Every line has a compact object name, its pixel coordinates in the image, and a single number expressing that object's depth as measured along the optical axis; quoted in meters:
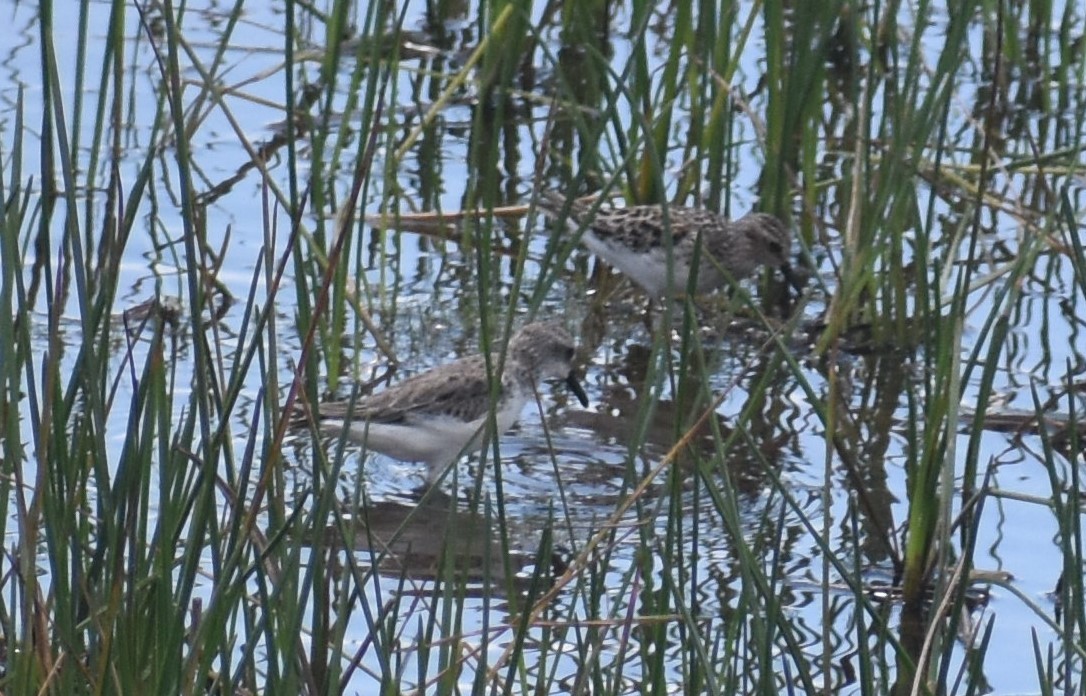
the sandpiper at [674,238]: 14.10
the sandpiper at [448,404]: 11.85
